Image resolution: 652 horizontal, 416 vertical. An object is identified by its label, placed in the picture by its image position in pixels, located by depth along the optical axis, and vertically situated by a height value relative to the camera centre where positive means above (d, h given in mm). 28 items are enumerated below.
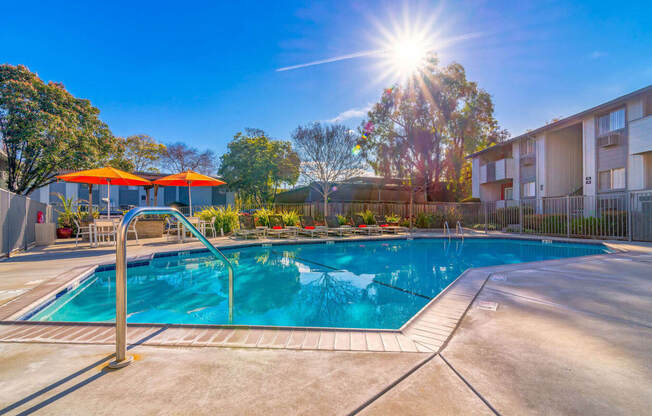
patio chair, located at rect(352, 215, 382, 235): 14289 -942
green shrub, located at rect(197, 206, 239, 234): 12797 -401
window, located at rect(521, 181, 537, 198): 18059 +1196
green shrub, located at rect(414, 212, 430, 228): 17978 -799
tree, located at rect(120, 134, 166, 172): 29500 +6213
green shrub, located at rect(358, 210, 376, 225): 16203 -594
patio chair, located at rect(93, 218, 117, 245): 9094 -606
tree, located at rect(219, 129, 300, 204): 25844 +4023
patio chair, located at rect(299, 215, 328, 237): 13227 -924
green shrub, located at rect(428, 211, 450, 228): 18073 -747
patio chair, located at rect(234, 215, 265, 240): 12305 -922
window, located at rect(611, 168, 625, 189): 13320 +1394
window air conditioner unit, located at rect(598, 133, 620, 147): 13411 +3268
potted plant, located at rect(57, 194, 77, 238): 11859 -568
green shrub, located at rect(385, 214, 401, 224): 16689 -633
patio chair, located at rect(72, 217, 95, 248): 9028 -781
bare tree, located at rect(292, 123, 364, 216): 18922 +3775
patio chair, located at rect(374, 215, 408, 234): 14883 -948
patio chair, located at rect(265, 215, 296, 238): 12523 -886
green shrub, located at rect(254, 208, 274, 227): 13953 -496
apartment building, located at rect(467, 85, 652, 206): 12516 +2870
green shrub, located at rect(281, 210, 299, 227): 14195 -560
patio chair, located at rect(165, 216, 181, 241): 12132 -714
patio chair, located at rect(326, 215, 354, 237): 13539 -942
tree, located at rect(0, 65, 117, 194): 12609 +3710
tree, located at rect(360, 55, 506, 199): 21250 +6330
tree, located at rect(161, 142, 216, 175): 33531 +6094
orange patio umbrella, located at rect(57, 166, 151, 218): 9258 +1072
